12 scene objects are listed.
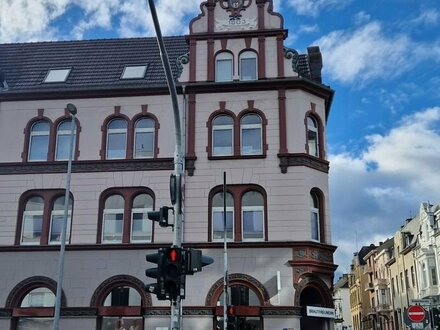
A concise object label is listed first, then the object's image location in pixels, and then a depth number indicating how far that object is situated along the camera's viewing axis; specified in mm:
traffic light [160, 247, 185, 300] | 12211
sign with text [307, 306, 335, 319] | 23938
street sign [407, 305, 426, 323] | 19000
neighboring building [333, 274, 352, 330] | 110831
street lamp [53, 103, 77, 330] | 19594
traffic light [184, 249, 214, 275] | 12633
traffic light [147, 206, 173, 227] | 13688
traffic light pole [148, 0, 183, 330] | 11906
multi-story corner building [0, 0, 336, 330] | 24453
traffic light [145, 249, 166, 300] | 12203
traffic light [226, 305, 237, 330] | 23017
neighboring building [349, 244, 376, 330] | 88000
